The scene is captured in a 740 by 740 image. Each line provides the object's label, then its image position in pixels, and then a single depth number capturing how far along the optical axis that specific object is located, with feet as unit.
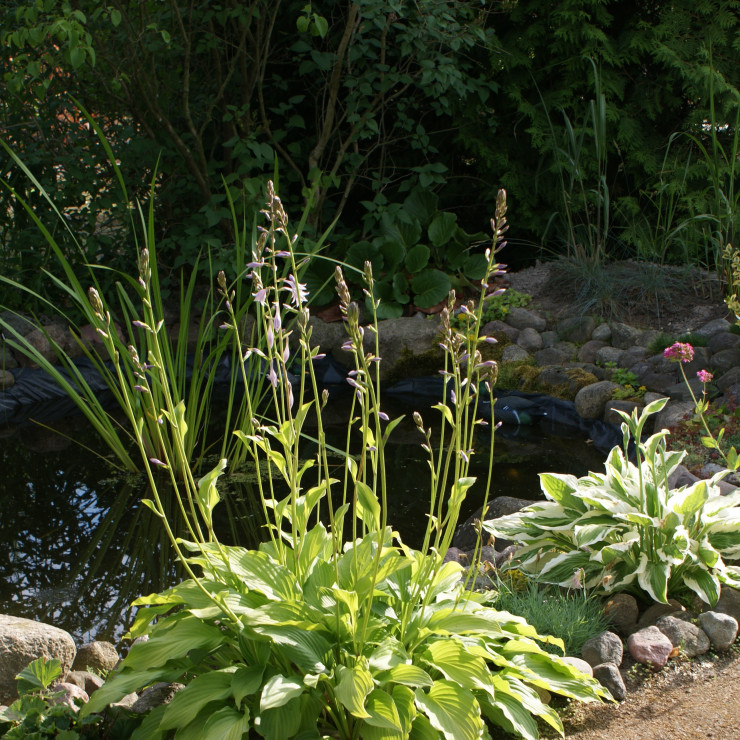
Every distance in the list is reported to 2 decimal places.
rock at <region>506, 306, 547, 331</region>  19.29
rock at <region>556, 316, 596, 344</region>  18.65
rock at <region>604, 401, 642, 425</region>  15.81
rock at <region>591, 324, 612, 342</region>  18.28
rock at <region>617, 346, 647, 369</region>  17.12
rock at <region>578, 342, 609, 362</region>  17.90
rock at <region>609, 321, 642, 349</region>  17.80
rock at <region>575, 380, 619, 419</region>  16.35
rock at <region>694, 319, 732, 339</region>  16.98
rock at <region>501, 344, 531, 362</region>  18.38
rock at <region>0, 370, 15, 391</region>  18.10
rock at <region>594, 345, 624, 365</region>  17.39
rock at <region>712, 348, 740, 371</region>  15.64
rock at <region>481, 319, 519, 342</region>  19.20
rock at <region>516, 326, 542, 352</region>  18.76
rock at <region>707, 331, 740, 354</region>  16.28
